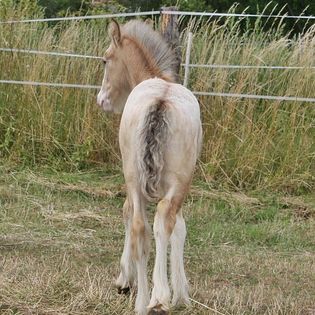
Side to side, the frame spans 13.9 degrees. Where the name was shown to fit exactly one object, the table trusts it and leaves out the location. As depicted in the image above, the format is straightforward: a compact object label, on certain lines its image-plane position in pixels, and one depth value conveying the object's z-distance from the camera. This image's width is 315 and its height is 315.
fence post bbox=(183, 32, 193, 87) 15.33
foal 7.70
